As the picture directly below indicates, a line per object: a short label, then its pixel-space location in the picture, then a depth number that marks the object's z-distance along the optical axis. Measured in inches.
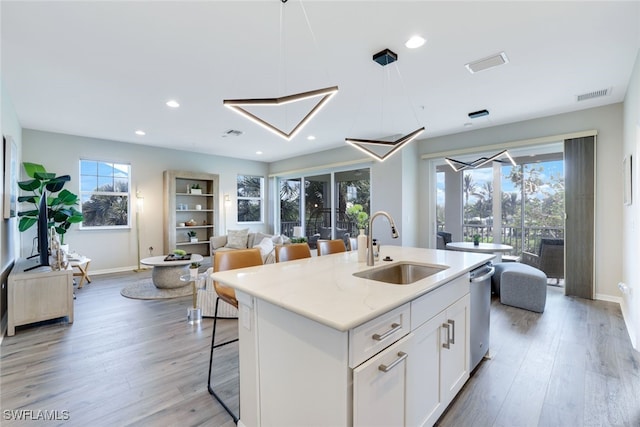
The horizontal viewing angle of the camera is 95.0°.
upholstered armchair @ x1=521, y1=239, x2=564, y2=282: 189.2
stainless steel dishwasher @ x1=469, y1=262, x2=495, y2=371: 88.6
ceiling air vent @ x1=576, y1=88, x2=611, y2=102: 146.0
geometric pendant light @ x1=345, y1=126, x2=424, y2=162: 123.3
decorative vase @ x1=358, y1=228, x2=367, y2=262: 94.7
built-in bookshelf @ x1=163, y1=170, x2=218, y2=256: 265.0
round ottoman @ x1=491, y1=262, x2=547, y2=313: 147.6
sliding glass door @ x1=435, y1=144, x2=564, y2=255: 198.5
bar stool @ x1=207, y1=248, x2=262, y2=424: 79.4
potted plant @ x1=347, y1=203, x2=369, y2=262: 94.7
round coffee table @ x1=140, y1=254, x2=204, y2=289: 186.5
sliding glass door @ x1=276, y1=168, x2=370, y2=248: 274.2
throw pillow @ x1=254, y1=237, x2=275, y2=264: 180.0
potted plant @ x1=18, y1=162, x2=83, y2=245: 158.1
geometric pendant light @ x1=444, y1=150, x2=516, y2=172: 173.4
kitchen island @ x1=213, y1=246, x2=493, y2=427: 46.3
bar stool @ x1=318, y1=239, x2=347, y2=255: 125.5
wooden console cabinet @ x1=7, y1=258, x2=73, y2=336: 123.8
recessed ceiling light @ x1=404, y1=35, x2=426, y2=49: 100.6
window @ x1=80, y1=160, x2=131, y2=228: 240.1
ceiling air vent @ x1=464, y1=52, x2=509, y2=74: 113.3
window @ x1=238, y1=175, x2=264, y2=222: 334.6
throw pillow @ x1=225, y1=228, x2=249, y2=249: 263.1
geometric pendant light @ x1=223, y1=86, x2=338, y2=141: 81.4
